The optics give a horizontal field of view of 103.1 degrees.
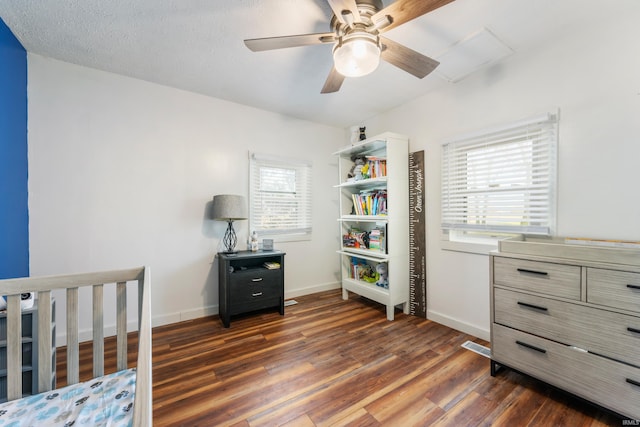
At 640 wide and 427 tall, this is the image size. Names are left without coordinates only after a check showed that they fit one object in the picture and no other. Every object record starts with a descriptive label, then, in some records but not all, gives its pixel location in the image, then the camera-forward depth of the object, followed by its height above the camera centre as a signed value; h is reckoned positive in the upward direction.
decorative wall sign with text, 2.83 -0.30
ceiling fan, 1.30 +1.04
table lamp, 2.64 +0.06
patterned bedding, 0.96 -0.79
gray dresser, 1.34 -0.63
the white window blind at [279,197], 3.25 +0.22
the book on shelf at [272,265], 2.92 -0.61
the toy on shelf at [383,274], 3.02 -0.74
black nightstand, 2.66 -0.77
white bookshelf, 2.80 -0.10
